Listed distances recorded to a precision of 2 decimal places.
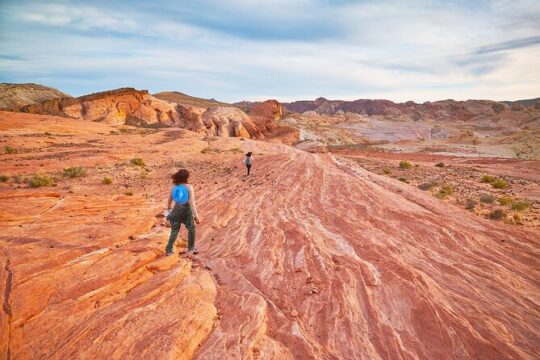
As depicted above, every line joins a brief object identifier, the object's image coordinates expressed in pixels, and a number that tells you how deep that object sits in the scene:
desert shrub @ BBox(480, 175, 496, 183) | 21.42
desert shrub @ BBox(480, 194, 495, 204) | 14.95
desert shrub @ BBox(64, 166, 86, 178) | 15.97
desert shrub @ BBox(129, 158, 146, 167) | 19.47
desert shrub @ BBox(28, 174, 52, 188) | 13.88
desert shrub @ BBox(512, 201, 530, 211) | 14.10
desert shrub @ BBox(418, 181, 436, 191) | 17.91
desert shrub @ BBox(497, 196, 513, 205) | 15.01
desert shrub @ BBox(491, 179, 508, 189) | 19.59
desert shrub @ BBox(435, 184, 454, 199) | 15.93
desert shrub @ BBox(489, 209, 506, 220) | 12.79
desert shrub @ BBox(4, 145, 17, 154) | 21.12
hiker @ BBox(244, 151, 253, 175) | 16.00
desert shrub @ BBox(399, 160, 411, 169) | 27.02
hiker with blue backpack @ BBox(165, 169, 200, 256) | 6.59
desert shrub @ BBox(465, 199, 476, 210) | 14.02
